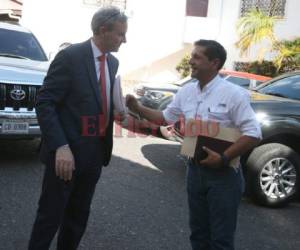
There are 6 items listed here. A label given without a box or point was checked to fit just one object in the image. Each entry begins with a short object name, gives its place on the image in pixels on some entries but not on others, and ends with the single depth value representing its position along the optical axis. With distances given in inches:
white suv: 219.5
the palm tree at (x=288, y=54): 499.5
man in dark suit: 106.5
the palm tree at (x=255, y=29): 521.0
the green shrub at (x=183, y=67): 602.2
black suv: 199.2
